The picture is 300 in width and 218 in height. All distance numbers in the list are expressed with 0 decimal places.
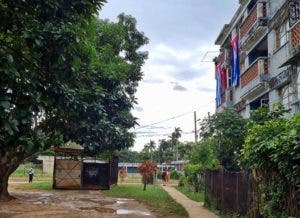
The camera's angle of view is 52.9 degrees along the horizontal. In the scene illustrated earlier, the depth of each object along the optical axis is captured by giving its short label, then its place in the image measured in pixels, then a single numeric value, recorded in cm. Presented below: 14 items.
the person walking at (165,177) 2856
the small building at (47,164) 4396
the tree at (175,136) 6078
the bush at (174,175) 3715
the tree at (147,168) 2133
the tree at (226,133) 1066
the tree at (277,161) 462
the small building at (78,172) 2031
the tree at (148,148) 6301
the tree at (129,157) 6191
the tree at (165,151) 5768
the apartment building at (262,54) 1047
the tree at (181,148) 4561
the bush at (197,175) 1870
